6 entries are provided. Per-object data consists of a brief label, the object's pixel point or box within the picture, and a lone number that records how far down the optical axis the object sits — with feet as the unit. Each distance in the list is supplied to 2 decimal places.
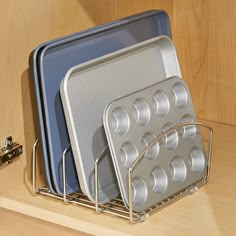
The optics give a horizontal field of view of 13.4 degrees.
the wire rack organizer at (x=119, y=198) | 8.08
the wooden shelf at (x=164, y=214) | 8.03
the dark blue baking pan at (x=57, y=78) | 8.21
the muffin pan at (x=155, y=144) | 8.10
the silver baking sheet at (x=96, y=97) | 8.19
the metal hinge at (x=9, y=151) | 8.48
